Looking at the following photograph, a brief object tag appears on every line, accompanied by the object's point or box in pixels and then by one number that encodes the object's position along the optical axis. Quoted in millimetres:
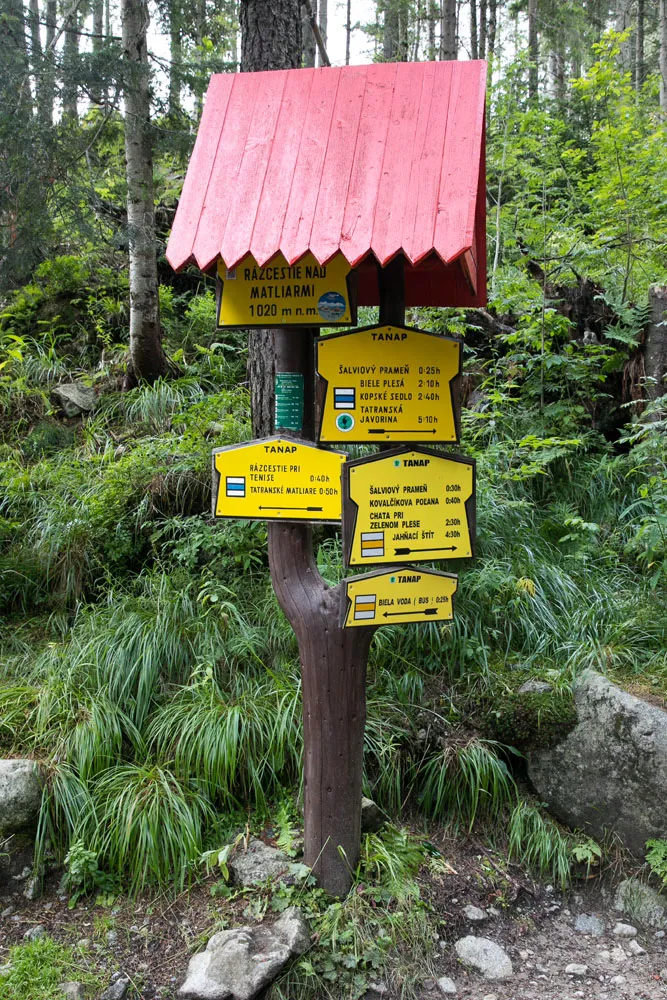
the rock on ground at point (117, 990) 2797
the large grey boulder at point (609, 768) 3463
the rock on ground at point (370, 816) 3457
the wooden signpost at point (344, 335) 2393
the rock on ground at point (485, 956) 3023
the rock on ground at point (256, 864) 3191
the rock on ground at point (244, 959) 2684
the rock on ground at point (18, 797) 3389
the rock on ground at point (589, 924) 3266
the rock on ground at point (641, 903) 3270
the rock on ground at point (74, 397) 7051
